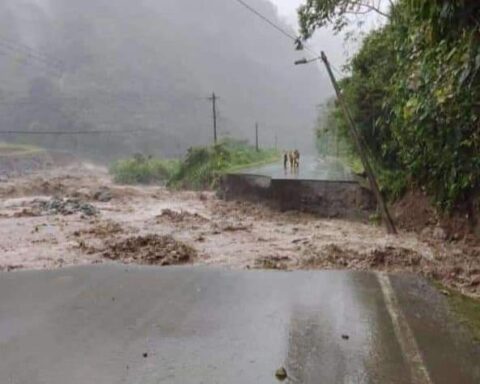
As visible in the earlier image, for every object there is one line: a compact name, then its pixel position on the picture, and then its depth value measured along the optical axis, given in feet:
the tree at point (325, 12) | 49.83
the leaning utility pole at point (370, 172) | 42.14
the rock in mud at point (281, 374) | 14.06
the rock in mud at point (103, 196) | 88.69
